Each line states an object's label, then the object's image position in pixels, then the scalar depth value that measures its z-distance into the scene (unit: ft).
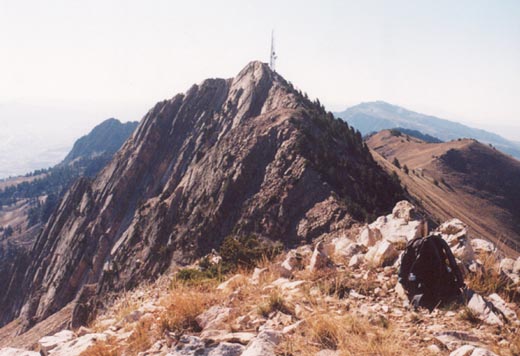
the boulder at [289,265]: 28.22
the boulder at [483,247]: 28.91
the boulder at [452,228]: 29.50
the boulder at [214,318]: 19.81
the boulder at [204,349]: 16.85
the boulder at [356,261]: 27.84
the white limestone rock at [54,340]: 20.96
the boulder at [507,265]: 24.38
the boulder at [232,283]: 25.95
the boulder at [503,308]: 18.61
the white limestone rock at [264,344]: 15.74
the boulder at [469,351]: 14.15
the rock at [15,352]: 19.77
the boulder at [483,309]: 18.20
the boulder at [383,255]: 26.48
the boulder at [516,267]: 23.80
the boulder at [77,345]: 18.93
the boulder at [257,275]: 27.22
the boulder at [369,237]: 33.50
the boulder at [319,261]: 27.04
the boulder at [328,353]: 15.95
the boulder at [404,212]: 38.58
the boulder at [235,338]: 17.80
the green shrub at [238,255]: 35.20
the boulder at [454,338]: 16.15
